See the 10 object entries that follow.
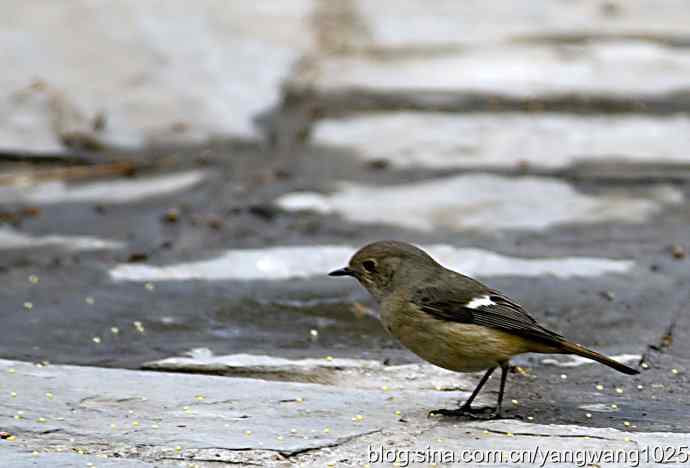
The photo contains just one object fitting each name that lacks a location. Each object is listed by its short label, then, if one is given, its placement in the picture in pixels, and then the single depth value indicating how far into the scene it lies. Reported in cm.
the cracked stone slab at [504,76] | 1311
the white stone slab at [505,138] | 1199
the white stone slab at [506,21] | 1451
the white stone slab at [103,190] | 1159
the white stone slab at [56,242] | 1060
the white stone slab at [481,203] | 1097
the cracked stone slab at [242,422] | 641
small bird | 761
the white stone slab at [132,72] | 1262
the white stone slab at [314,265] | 988
